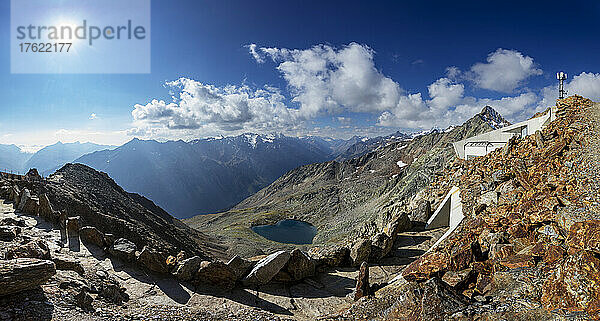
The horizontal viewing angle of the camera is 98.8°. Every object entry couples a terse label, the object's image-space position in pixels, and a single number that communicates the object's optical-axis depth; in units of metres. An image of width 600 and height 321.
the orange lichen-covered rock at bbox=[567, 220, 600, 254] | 7.51
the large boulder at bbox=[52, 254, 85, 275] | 9.52
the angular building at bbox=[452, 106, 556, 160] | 22.27
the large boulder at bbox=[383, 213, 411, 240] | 16.29
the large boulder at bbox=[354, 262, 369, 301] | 10.02
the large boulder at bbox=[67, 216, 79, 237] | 14.20
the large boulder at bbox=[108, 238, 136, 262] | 12.12
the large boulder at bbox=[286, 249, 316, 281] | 12.50
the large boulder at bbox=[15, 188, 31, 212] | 18.86
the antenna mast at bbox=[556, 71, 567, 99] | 22.30
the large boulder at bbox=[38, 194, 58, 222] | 17.14
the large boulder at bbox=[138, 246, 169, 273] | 11.41
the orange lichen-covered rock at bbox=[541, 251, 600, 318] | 6.24
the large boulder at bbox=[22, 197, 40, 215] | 18.12
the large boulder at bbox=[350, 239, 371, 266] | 14.24
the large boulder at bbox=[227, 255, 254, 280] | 11.51
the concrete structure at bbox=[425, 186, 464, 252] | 18.88
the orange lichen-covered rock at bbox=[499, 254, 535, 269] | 8.34
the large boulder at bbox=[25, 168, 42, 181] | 42.84
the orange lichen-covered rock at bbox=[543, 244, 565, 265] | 8.09
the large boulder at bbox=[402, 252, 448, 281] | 9.58
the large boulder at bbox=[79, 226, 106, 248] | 13.38
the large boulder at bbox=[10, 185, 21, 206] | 20.11
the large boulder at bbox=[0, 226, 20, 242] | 11.64
